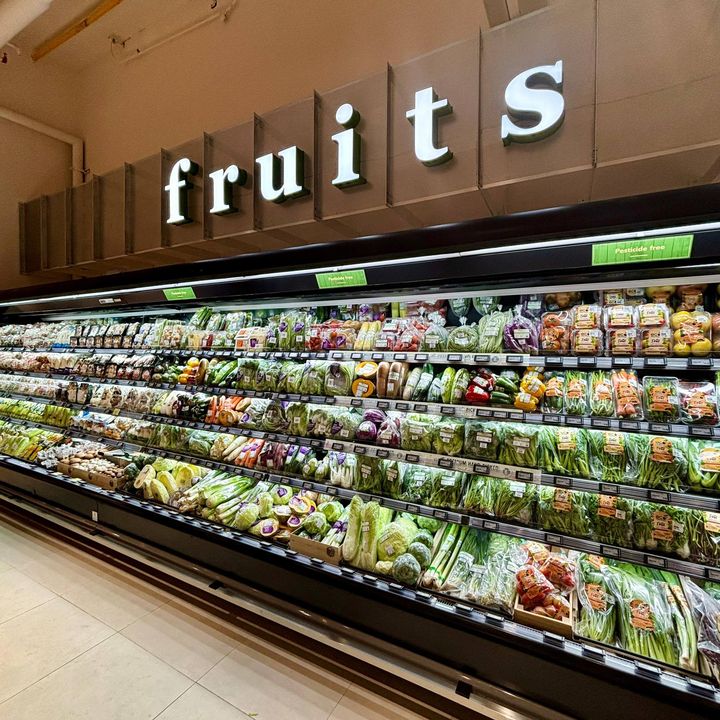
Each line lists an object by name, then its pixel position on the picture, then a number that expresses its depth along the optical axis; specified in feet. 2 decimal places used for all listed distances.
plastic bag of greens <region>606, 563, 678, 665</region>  4.94
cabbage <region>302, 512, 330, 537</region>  7.38
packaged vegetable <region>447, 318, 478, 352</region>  6.74
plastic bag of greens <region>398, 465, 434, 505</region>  6.82
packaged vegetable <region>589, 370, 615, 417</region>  5.79
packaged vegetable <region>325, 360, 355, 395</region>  7.73
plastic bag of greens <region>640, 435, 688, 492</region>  5.30
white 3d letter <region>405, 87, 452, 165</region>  8.42
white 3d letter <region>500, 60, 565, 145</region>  7.40
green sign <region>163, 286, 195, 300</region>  9.19
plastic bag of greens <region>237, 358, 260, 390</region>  8.95
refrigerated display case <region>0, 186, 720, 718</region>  4.99
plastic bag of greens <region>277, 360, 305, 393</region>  8.29
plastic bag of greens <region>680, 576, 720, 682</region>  4.61
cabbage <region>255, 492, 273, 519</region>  8.15
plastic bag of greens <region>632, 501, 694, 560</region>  5.23
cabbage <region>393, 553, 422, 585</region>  6.13
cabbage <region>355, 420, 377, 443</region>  7.25
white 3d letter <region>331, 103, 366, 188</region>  9.66
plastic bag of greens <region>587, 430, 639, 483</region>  5.60
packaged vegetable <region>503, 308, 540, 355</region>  6.19
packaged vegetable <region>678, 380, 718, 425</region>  5.21
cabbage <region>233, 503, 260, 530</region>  7.94
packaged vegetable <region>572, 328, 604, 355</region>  5.77
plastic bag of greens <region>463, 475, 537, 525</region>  6.05
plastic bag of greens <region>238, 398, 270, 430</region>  8.67
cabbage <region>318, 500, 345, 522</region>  7.70
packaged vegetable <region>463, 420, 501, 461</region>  6.34
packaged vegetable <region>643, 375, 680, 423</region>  5.43
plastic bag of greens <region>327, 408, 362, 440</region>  7.54
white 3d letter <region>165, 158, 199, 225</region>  12.90
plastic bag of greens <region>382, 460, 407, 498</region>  7.08
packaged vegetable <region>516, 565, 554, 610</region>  5.49
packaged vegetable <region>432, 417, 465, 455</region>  6.57
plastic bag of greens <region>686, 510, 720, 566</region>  5.08
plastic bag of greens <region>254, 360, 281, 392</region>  8.65
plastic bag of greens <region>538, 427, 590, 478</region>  5.87
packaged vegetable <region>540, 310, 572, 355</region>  6.02
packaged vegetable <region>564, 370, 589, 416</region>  5.99
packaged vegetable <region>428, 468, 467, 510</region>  6.60
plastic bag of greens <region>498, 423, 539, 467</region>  6.05
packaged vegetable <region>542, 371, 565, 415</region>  6.09
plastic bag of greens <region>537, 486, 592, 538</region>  5.74
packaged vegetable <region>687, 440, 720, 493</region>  5.15
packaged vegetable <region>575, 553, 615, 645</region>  5.20
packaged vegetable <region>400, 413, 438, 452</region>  6.80
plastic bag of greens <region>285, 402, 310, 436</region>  8.01
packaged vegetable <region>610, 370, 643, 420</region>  5.58
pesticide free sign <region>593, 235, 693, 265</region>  4.64
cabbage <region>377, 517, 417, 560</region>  6.59
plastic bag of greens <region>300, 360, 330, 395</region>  8.02
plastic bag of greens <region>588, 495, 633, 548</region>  5.51
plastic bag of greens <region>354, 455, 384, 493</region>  7.22
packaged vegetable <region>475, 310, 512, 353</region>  6.51
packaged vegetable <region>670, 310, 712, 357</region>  5.24
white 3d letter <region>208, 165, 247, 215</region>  11.75
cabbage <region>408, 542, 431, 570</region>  6.32
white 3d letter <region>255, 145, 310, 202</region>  10.62
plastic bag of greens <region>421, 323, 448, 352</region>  6.95
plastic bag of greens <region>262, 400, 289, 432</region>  8.35
